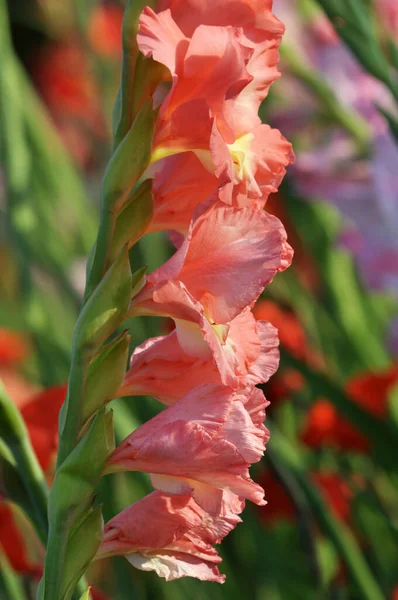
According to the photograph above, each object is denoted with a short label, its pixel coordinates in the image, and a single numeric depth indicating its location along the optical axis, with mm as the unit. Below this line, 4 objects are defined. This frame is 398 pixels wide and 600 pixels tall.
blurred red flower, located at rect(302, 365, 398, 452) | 1962
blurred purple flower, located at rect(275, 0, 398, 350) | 2083
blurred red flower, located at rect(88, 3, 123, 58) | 4462
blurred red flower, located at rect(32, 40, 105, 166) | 5652
